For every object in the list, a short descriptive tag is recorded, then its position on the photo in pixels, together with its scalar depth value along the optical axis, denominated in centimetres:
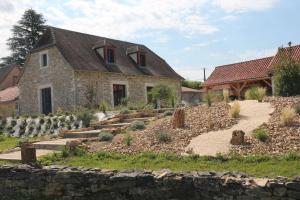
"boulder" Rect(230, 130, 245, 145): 997
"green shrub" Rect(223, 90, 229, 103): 1572
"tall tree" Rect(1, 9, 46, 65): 4662
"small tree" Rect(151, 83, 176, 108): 2281
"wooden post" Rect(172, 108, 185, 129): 1242
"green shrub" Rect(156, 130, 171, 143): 1116
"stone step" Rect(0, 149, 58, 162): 1117
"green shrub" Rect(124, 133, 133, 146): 1130
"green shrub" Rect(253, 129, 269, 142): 996
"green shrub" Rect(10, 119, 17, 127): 2063
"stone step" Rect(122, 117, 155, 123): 1498
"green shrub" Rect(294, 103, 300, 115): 1176
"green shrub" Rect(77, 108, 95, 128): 1728
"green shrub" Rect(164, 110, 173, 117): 1533
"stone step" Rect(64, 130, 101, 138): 1391
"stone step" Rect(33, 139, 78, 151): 1239
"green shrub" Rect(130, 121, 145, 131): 1334
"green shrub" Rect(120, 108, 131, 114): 1796
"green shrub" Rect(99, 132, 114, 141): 1236
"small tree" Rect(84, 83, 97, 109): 2481
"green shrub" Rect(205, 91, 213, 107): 1491
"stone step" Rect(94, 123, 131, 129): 1508
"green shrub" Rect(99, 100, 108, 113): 1983
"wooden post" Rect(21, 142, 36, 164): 1016
